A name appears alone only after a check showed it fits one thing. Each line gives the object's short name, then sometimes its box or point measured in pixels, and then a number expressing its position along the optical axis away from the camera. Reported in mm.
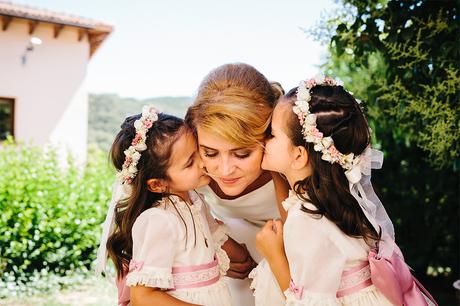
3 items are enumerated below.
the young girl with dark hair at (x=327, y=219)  2102
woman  2506
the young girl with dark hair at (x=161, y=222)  2305
